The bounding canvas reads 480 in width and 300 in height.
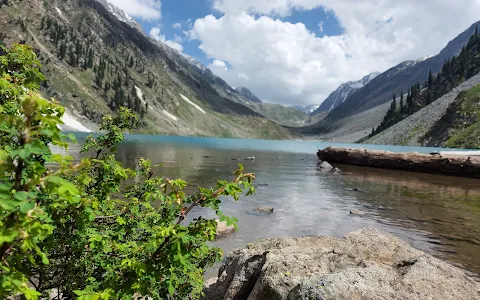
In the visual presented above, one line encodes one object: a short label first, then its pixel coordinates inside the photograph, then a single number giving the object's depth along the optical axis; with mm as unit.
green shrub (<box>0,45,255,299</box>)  2203
